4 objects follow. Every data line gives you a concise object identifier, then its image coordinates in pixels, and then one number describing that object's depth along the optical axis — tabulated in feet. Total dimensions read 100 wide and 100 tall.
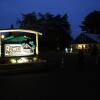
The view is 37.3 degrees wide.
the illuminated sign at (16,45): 35.50
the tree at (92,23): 166.09
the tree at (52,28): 139.31
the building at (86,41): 116.28
